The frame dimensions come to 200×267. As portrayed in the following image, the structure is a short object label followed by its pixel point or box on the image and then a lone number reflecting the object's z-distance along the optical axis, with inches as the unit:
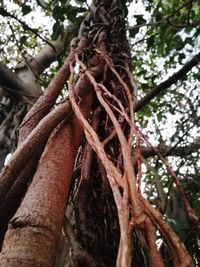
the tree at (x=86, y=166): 22.6
